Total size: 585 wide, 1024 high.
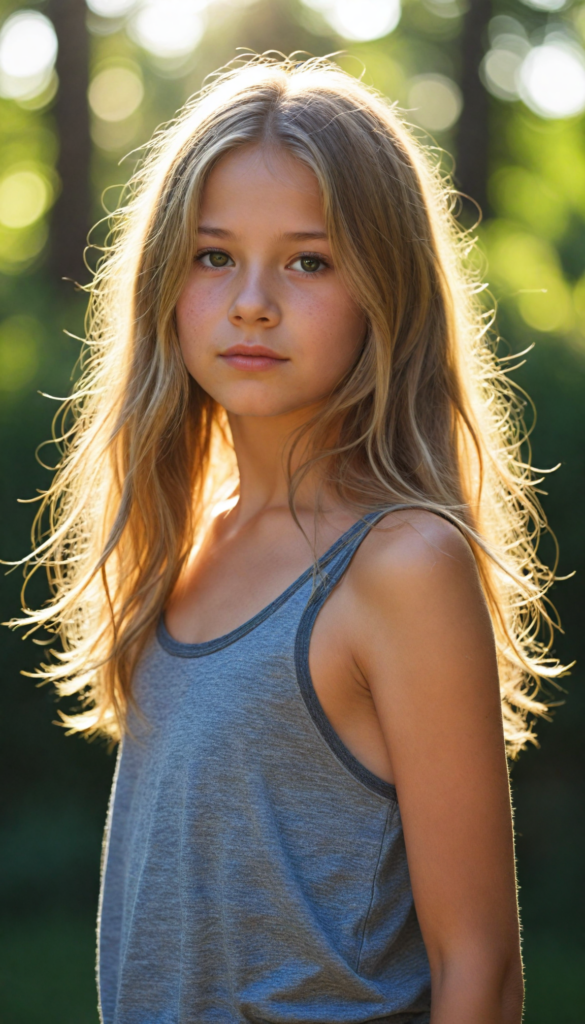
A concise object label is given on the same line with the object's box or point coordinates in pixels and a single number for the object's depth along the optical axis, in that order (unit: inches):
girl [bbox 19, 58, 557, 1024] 59.6
